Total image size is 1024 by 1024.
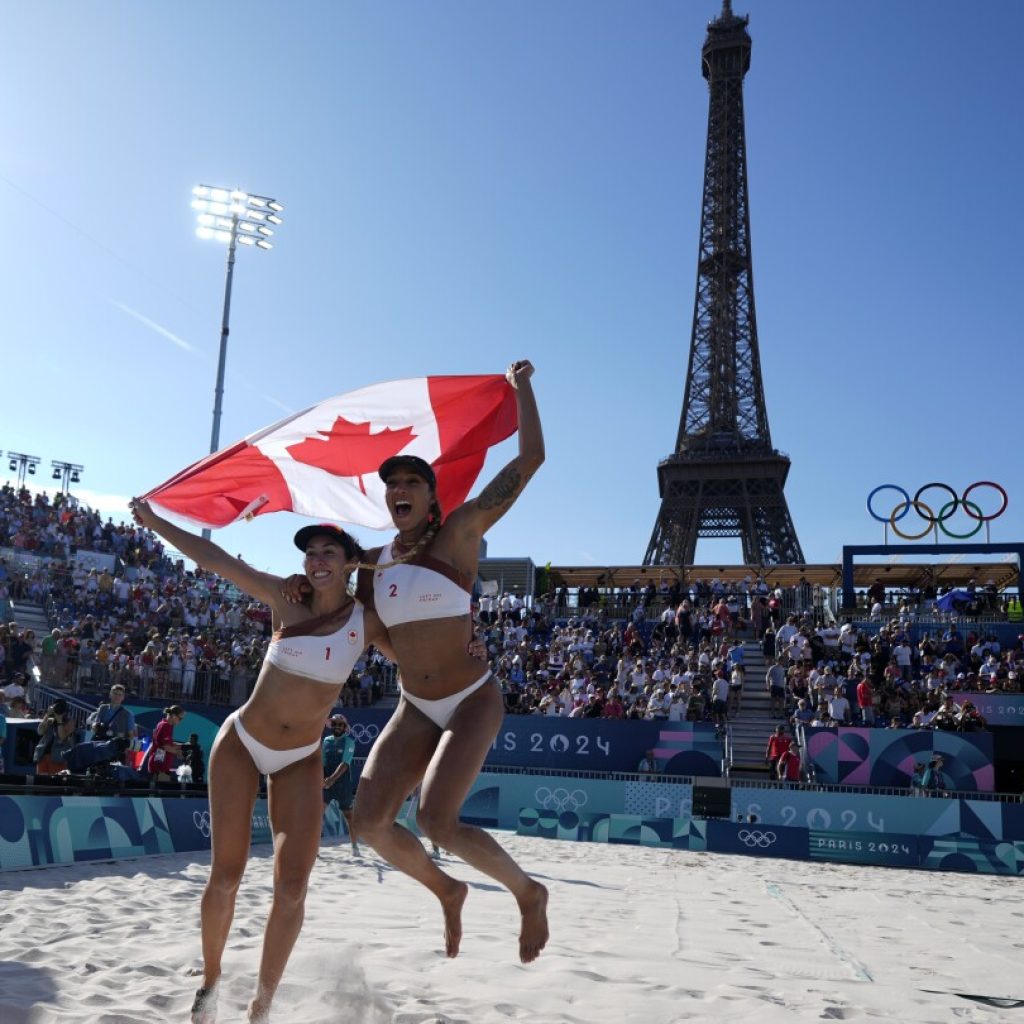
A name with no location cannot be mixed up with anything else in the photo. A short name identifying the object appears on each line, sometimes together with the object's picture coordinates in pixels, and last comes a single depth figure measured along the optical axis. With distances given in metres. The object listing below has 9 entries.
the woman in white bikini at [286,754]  4.45
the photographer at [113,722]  12.36
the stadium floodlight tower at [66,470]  36.78
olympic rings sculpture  27.56
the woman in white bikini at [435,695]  4.55
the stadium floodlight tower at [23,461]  35.94
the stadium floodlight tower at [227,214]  25.08
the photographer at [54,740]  12.27
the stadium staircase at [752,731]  19.78
